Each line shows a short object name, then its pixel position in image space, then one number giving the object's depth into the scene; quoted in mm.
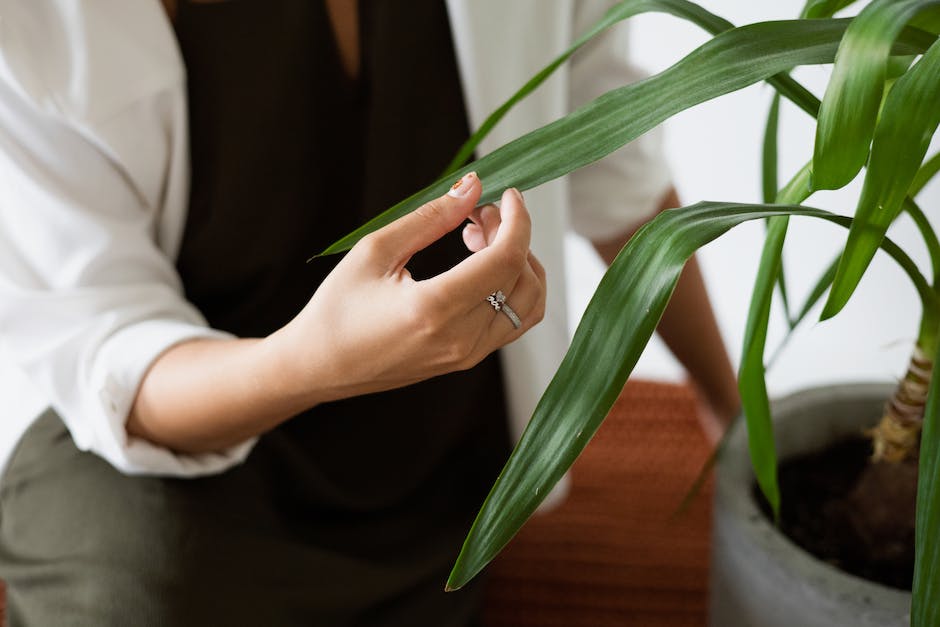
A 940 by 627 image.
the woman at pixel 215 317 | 711
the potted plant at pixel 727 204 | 393
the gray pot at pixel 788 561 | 601
